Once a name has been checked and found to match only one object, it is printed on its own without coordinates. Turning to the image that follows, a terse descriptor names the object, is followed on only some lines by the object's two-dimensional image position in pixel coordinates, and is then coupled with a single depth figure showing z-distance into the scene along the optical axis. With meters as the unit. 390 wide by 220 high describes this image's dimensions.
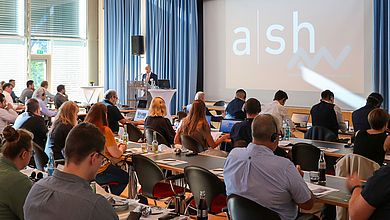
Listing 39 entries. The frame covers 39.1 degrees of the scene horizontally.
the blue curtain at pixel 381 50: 9.84
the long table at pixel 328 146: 6.20
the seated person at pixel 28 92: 13.86
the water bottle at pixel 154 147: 6.09
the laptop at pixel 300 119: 9.46
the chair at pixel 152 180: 5.16
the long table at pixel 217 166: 3.81
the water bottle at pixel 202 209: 3.43
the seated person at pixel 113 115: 8.93
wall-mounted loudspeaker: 15.04
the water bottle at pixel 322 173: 4.36
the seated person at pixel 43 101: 11.83
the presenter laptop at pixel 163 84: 12.95
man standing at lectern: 13.58
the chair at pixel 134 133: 8.37
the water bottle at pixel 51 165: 4.81
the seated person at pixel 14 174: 3.11
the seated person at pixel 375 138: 5.45
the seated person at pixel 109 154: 5.64
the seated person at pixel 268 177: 3.59
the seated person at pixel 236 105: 9.77
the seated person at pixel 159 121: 7.52
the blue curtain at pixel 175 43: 13.76
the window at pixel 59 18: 16.03
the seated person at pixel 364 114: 7.71
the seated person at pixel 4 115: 8.87
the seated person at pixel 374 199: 2.74
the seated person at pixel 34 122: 7.14
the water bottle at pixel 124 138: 6.77
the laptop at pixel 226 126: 8.17
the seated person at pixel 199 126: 6.74
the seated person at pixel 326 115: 8.31
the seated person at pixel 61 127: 6.07
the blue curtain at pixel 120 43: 15.70
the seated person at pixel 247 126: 6.36
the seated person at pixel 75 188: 2.35
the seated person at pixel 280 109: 8.61
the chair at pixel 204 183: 4.51
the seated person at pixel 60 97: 12.80
